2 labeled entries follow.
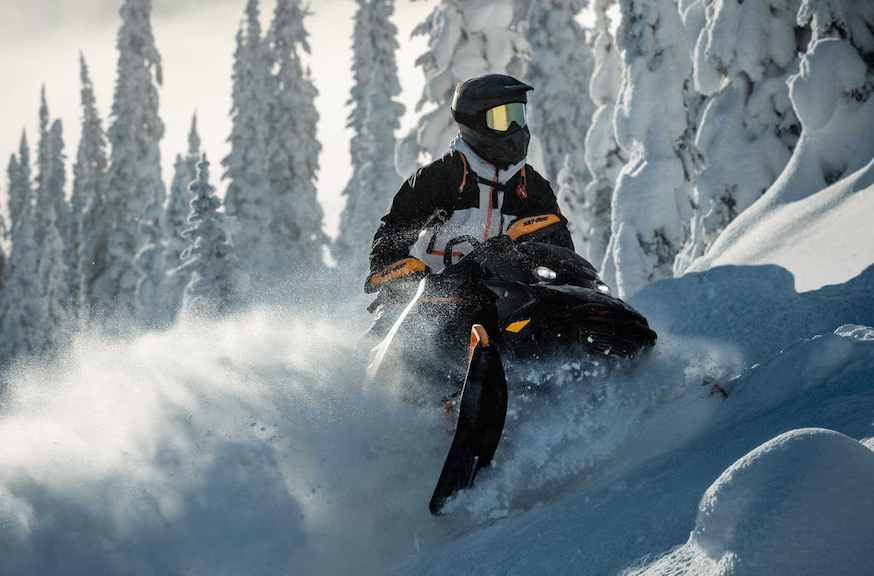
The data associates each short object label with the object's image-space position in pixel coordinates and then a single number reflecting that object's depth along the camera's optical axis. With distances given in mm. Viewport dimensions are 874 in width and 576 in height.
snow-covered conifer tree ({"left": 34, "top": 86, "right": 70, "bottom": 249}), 59500
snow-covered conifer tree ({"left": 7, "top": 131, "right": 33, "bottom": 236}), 68188
